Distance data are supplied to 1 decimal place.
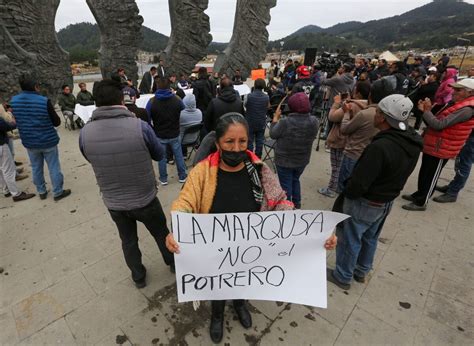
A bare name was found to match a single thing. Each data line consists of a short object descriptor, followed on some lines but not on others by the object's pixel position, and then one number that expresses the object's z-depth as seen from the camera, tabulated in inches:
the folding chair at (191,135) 201.8
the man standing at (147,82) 346.6
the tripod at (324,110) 269.2
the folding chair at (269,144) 204.0
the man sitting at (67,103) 309.1
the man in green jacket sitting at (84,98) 303.4
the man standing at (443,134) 126.3
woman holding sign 65.1
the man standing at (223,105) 172.7
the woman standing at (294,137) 123.8
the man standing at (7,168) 143.9
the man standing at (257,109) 201.8
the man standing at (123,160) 76.0
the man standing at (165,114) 165.0
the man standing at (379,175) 76.3
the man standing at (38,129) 137.6
